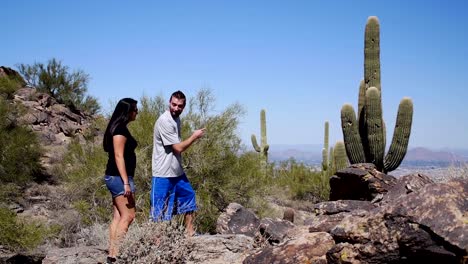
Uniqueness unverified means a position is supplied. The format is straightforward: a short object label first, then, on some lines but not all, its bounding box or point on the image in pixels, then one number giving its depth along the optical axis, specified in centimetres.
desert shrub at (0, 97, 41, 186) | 1352
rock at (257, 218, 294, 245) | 480
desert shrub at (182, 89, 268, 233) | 963
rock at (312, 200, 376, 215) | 502
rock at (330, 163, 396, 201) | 621
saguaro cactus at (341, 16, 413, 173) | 1074
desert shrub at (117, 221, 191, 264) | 457
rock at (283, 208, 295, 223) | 638
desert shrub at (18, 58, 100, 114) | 2216
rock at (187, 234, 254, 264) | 482
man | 487
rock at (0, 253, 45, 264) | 731
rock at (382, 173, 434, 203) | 456
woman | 454
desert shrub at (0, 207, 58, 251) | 830
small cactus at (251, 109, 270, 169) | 1954
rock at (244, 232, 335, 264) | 375
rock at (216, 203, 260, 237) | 600
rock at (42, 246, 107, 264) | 511
